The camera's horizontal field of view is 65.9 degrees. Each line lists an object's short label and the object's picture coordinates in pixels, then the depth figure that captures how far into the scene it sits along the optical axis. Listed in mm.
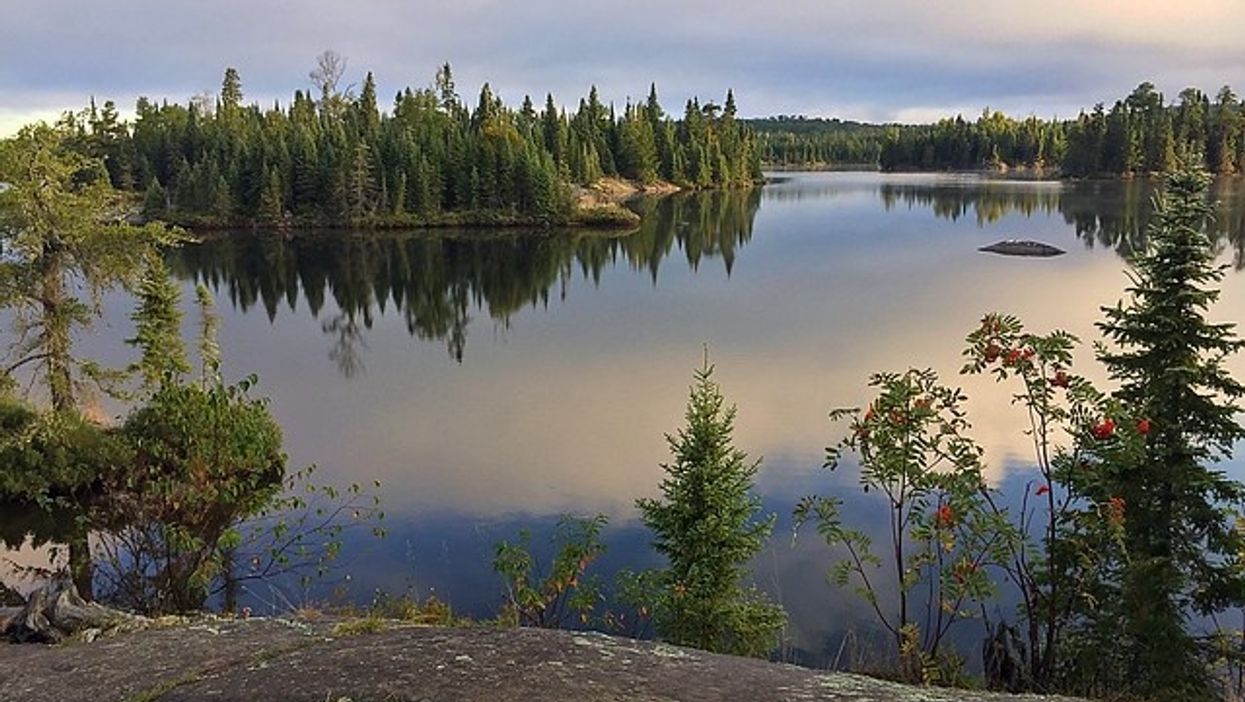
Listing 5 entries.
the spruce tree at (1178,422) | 11938
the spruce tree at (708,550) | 12703
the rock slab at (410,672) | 5148
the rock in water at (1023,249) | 60566
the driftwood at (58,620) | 7027
